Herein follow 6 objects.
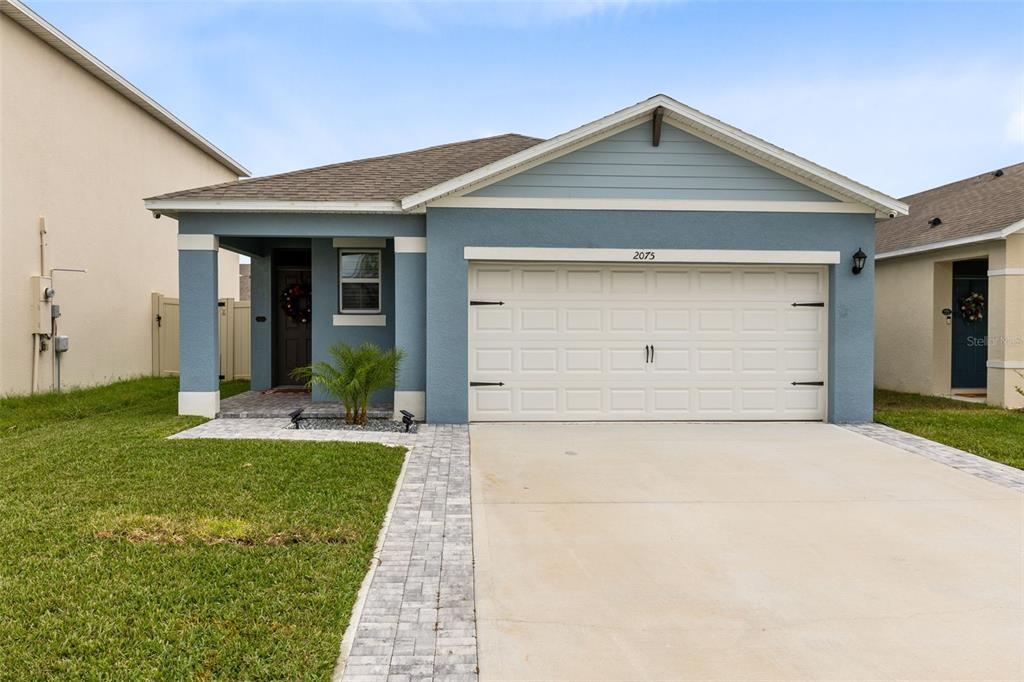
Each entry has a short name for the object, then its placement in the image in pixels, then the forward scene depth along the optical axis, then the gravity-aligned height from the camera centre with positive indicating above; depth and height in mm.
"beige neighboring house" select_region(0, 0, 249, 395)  10562 +2433
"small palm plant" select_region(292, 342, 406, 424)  8070 -549
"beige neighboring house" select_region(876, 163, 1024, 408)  10281 +789
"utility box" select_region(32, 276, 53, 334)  10930 +433
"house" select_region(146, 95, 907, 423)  8477 +866
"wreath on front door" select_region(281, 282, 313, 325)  11344 +557
